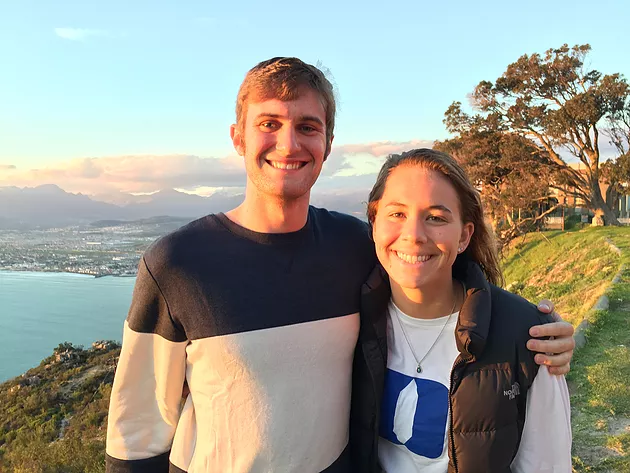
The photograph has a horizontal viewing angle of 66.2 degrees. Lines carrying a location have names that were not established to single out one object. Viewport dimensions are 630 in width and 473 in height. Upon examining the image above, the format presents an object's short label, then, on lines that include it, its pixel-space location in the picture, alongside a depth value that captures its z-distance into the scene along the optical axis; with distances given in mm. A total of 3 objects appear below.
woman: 684
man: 715
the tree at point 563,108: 16971
